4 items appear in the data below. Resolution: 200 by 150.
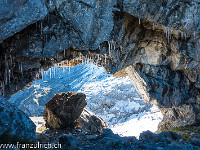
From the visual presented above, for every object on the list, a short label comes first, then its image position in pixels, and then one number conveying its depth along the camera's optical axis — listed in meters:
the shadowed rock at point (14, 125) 6.67
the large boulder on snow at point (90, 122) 21.14
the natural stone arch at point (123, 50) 12.49
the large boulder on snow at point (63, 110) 18.00
